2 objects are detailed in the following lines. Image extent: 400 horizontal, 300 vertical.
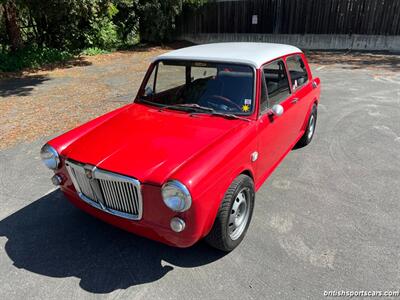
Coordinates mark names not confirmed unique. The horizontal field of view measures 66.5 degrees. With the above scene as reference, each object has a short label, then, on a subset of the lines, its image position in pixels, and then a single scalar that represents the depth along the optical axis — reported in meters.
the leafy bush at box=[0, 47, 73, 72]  11.76
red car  2.46
